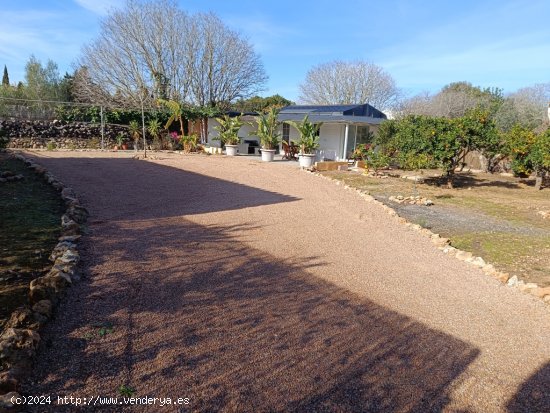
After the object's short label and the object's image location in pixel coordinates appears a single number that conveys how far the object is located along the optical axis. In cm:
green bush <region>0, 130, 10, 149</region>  853
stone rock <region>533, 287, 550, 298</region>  413
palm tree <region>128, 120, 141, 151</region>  2072
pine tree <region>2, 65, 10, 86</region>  3801
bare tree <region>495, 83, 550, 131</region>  2862
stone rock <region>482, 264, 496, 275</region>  480
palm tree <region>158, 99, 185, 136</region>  2125
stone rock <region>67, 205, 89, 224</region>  540
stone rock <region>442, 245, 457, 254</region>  558
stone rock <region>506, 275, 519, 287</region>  446
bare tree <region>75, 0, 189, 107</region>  2772
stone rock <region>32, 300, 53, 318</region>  279
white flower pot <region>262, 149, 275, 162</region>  1747
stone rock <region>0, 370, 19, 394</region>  202
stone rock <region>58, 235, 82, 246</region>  441
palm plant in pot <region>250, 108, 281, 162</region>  1752
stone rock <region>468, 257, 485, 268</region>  505
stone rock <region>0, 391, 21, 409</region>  190
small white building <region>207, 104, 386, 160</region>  1952
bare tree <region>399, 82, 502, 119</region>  3344
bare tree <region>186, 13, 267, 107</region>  2950
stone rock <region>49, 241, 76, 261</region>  392
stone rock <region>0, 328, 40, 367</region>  224
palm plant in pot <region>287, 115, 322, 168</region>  1584
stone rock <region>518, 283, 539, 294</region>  428
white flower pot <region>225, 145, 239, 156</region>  1945
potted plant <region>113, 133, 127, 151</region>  2017
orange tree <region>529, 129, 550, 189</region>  1241
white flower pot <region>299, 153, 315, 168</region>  1580
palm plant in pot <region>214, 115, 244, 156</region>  1934
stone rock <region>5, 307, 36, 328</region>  262
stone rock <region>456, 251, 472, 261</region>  529
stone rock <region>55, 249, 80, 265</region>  371
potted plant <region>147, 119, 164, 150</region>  2102
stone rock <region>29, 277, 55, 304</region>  302
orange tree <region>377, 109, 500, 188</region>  1175
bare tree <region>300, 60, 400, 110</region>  3919
